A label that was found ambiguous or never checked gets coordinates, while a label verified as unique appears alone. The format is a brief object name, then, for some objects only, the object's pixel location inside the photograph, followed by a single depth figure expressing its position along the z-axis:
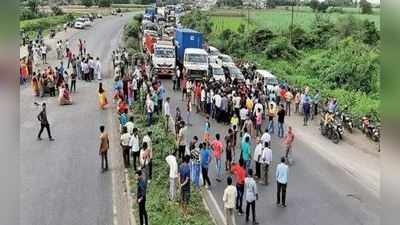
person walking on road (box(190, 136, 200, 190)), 14.57
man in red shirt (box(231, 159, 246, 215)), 12.82
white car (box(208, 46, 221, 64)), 34.81
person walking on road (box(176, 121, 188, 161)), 16.53
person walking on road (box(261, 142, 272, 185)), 15.33
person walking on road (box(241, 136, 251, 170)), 15.81
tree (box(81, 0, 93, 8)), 116.12
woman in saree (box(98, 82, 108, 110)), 25.27
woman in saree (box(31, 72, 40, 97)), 27.73
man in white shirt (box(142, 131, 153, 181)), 14.98
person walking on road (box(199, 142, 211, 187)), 14.81
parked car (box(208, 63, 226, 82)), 31.32
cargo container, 36.53
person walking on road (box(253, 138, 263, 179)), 15.62
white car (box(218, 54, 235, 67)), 34.84
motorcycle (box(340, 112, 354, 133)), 23.84
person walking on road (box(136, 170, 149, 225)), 11.74
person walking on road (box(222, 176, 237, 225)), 11.88
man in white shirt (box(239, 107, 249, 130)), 21.06
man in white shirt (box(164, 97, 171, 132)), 21.05
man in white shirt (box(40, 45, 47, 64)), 38.59
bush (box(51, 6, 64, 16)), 87.39
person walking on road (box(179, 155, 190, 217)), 12.85
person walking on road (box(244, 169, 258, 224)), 12.46
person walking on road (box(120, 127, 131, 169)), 16.28
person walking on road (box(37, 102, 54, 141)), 19.51
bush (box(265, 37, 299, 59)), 46.12
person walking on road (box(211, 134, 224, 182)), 15.88
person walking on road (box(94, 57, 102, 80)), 33.16
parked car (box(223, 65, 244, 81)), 31.59
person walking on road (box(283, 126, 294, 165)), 17.95
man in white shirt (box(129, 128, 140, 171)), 15.88
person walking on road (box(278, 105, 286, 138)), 21.06
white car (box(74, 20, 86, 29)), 70.31
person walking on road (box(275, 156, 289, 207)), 13.44
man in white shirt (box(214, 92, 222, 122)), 23.00
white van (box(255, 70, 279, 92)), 28.48
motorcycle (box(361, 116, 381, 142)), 21.88
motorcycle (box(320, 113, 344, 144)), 22.47
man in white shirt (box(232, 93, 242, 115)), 22.44
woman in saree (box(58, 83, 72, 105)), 26.18
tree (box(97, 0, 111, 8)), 119.75
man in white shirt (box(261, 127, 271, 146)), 16.30
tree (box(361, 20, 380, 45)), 46.89
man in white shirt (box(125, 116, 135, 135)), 16.88
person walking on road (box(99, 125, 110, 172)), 15.91
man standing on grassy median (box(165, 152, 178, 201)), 13.50
